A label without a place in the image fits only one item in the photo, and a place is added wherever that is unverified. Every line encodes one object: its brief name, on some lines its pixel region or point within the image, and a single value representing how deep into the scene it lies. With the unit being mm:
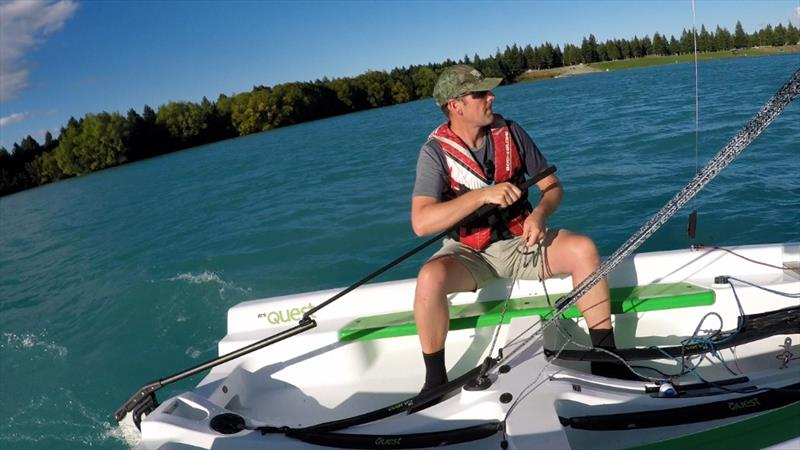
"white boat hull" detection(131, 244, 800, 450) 2131
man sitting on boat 2688
